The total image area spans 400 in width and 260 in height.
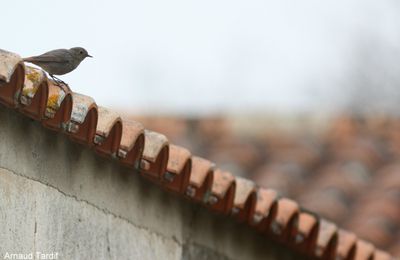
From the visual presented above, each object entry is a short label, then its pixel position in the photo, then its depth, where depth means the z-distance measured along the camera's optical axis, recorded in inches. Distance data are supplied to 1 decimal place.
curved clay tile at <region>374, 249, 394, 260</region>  538.0
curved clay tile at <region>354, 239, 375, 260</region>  524.6
